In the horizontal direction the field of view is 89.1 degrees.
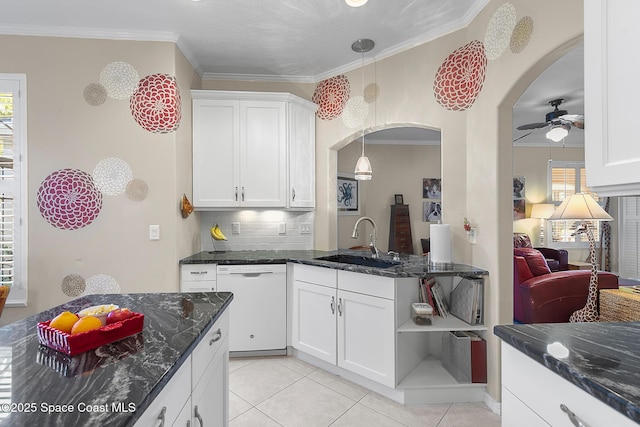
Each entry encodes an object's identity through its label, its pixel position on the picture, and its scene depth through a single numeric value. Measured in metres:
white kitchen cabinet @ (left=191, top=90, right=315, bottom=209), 3.11
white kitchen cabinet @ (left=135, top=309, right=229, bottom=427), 0.89
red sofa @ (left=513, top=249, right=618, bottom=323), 3.57
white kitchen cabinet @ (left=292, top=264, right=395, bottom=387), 2.31
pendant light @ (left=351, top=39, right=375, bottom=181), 2.86
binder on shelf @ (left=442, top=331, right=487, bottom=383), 2.28
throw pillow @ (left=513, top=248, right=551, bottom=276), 3.88
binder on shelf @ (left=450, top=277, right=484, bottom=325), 2.30
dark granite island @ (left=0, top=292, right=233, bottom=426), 0.70
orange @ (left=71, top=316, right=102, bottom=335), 0.98
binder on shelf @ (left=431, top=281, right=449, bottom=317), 2.44
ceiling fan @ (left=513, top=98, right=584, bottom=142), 3.58
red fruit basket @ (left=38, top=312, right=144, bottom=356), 0.97
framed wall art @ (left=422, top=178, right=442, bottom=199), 6.01
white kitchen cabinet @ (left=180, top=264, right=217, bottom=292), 2.83
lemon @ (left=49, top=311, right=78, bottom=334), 1.01
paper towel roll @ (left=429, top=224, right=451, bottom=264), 2.46
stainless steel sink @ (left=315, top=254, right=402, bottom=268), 2.76
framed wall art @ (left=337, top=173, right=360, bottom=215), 5.40
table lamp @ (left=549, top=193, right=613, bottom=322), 2.94
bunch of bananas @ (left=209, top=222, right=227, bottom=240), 3.25
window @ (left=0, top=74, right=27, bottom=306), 2.57
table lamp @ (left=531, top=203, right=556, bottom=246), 6.03
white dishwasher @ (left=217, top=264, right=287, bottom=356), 2.91
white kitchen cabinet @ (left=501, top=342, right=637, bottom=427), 0.80
